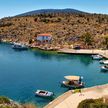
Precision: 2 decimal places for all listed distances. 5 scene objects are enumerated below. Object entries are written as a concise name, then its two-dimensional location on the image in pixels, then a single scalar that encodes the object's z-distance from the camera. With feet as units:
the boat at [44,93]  77.39
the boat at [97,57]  139.52
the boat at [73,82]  87.50
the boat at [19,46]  177.35
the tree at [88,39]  171.07
